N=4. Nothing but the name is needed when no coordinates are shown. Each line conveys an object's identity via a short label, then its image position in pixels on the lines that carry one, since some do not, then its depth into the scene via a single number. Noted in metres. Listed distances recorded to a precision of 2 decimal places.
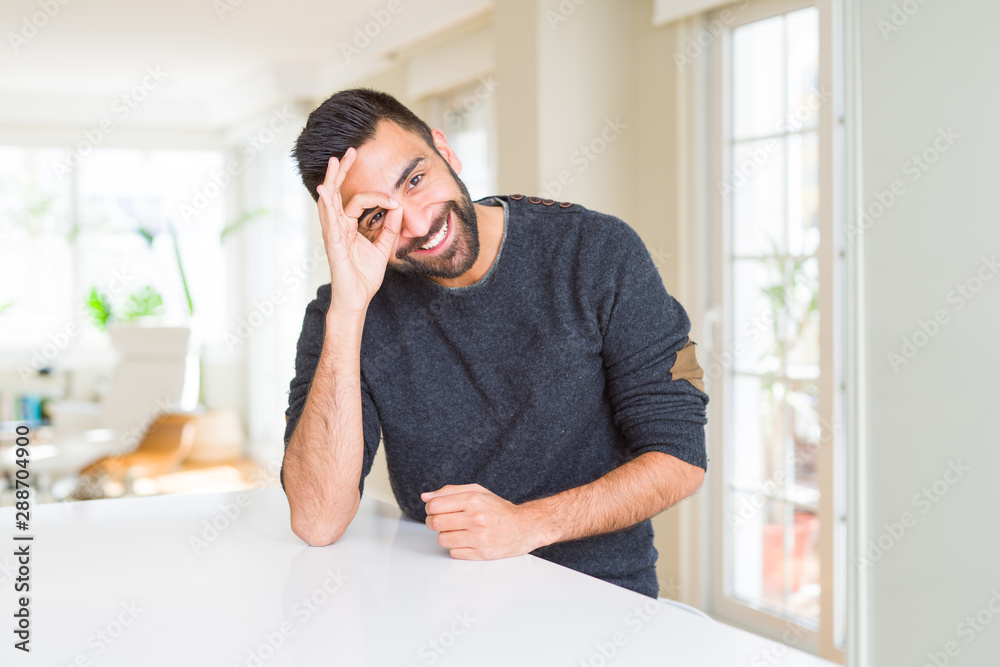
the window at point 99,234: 7.21
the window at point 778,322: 2.66
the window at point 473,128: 4.48
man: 1.30
